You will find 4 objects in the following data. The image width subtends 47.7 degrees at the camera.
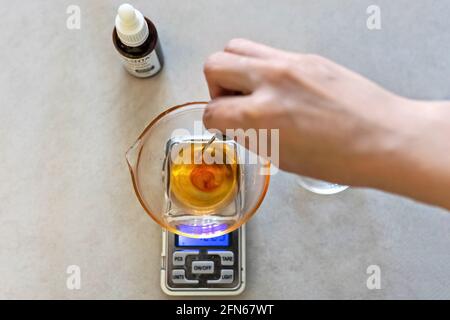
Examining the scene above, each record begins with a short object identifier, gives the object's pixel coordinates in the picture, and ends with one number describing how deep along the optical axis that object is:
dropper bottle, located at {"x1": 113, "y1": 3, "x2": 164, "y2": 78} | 0.59
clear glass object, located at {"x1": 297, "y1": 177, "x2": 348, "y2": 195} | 0.65
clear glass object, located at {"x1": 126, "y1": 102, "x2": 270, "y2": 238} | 0.59
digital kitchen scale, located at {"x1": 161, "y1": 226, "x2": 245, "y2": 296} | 0.64
